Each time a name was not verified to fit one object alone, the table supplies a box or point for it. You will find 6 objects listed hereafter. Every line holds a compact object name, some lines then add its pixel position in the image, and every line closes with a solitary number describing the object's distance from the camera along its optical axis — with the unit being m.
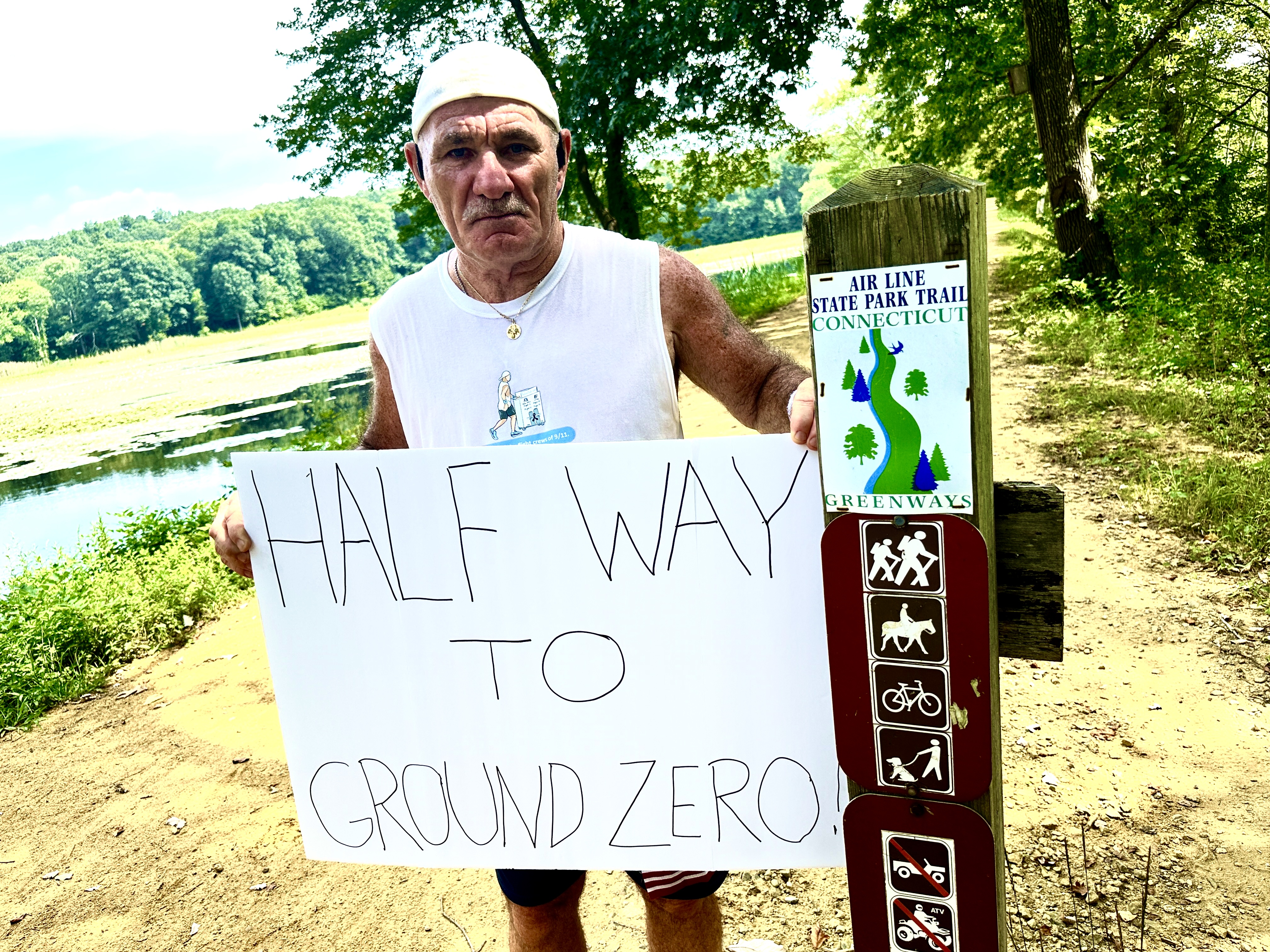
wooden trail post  0.99
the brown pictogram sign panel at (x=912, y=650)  1.07
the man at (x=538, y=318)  1.76
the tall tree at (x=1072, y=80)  11.70
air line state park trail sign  1.00
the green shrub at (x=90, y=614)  5.32
